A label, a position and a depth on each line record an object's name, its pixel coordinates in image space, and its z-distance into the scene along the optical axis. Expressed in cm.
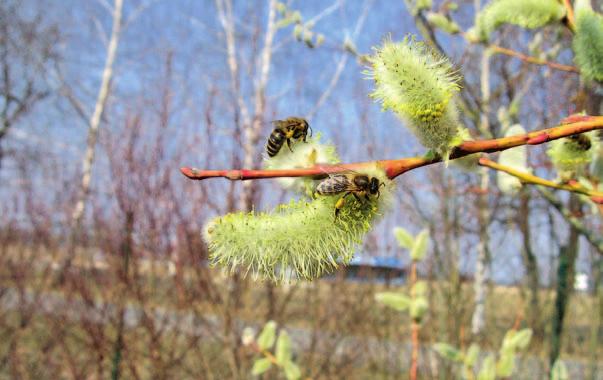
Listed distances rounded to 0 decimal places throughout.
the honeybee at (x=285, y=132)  19
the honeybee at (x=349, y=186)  15
